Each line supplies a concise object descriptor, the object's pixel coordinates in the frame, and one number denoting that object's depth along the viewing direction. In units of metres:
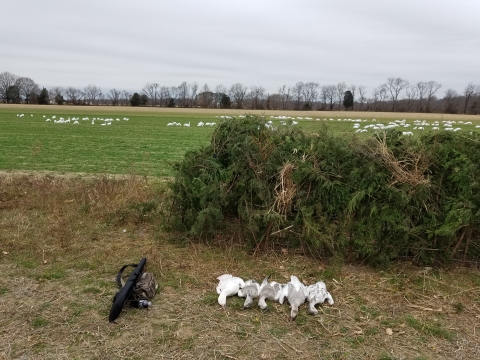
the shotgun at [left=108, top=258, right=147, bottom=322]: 4.06
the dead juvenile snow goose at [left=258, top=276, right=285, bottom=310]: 4.48
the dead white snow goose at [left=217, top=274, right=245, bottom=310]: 4.47
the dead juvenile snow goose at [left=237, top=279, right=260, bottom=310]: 4.44
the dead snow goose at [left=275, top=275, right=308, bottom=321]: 4.32
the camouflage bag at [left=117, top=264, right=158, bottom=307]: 4.37
